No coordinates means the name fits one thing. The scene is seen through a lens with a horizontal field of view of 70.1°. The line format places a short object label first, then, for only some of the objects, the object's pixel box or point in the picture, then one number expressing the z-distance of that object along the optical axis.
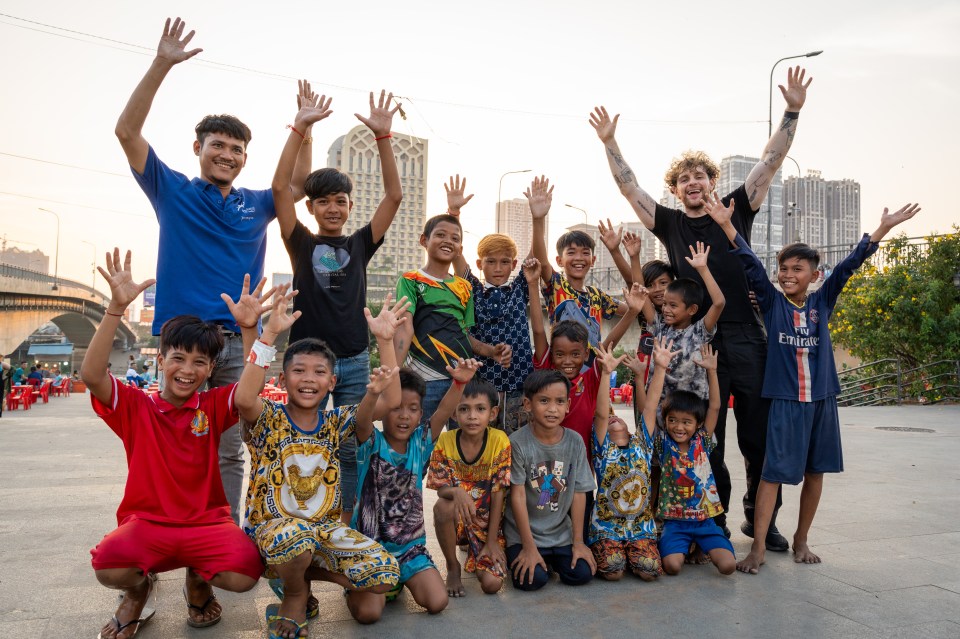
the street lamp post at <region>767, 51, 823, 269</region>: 20.14
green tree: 16.75
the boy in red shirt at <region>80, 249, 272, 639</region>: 2.82
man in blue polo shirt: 3.36
